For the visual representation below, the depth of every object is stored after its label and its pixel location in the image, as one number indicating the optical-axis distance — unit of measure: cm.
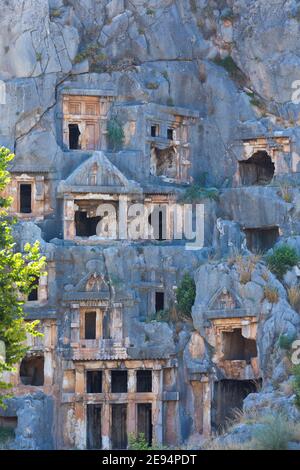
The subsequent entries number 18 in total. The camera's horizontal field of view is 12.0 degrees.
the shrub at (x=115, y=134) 6216
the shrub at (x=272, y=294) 5566
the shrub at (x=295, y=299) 5575
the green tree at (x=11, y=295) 4278
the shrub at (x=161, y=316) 5822
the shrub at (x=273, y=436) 3672
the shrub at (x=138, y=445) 3897
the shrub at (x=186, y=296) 5809
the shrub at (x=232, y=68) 6475
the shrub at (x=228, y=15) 6471
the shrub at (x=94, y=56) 6284
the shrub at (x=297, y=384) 4453
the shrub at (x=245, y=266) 5644
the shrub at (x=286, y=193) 6112
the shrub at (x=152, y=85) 6319
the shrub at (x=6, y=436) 5481
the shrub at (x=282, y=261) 5678
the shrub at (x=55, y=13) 6250
